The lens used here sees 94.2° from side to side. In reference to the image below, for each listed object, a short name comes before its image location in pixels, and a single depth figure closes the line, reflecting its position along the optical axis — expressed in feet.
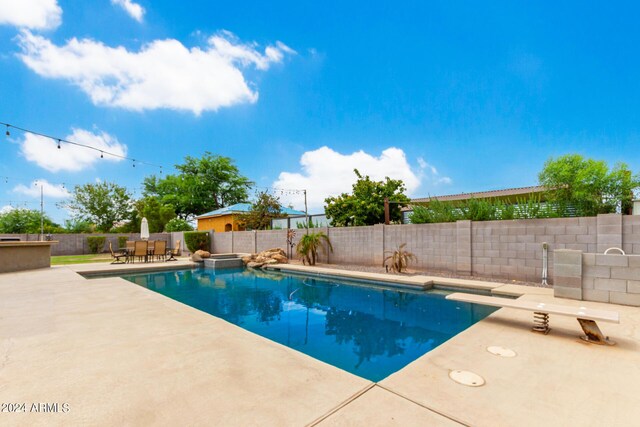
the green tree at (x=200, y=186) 102.55
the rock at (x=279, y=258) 40.71
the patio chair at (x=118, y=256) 40.47
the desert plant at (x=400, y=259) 29.58
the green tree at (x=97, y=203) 90.94
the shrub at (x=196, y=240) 55.83
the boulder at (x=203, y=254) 44.54
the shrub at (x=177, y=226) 73.15
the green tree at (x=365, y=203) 42.34
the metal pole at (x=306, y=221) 42.07
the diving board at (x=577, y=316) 10.53
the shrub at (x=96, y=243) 62.39
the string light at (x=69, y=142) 28.38
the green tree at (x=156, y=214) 80.45
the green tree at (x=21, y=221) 97.14
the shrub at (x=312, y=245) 37.78
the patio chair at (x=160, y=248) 44.27
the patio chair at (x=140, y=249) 41.06
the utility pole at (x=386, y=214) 33.42
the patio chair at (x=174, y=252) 46.24
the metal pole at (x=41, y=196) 64.51
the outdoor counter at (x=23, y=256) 30.60
